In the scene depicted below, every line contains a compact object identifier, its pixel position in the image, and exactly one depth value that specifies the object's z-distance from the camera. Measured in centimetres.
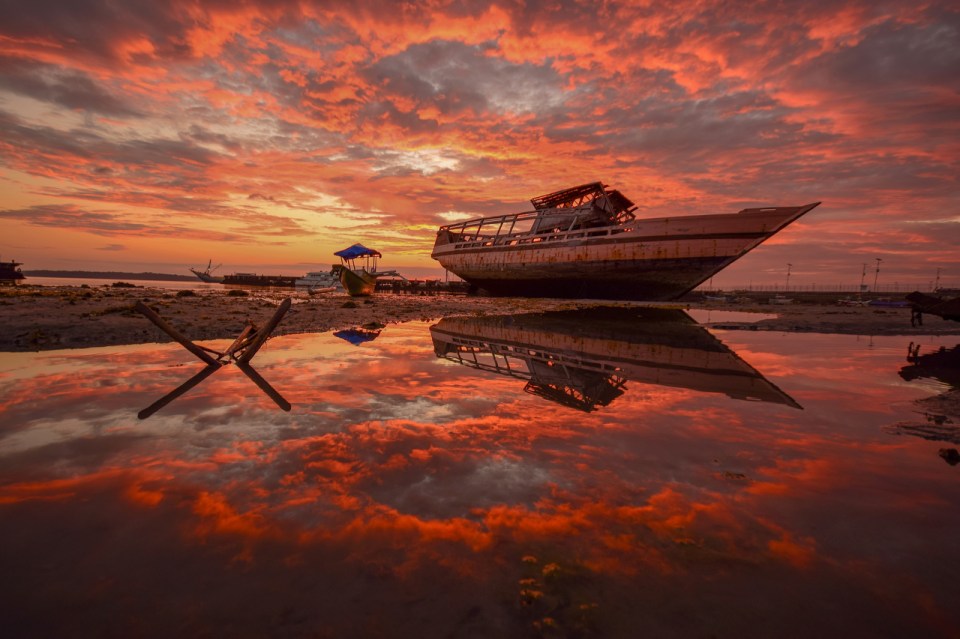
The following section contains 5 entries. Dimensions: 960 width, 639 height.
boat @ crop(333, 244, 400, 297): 3516
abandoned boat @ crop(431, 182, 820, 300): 1903
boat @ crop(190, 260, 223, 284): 13019
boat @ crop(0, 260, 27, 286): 4603
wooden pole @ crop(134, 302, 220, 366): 580
